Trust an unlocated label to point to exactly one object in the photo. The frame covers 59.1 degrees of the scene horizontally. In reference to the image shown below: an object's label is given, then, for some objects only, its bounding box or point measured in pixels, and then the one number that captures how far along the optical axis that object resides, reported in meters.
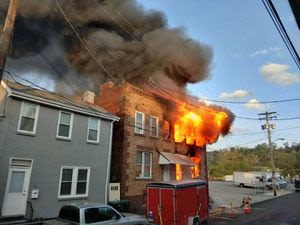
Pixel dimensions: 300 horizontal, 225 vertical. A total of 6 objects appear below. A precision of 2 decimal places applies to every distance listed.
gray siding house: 11.44
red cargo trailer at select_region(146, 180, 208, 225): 10.72
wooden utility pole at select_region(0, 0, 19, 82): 6.64
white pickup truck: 7.30
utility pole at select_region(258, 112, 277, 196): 32.12
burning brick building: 16.86
